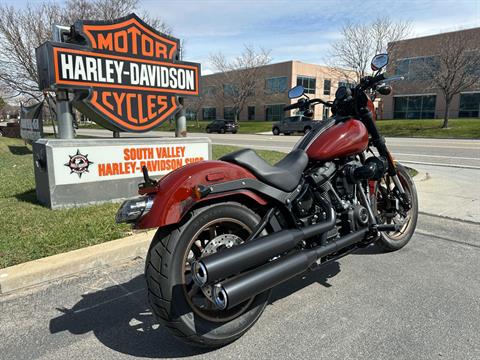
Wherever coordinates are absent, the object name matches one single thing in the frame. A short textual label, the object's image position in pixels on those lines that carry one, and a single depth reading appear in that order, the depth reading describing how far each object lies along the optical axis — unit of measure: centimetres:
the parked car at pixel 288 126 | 3056
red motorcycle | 226
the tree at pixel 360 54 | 2606
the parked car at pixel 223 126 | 3547
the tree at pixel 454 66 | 2683
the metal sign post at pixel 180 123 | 739
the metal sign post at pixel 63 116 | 575
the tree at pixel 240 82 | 4312
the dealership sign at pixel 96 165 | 545
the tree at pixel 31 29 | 1980
